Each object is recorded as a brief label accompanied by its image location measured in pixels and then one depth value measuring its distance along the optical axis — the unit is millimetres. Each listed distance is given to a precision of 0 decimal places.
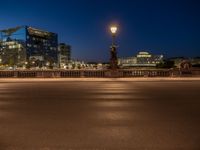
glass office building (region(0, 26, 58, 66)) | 90750
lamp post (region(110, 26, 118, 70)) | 17629
